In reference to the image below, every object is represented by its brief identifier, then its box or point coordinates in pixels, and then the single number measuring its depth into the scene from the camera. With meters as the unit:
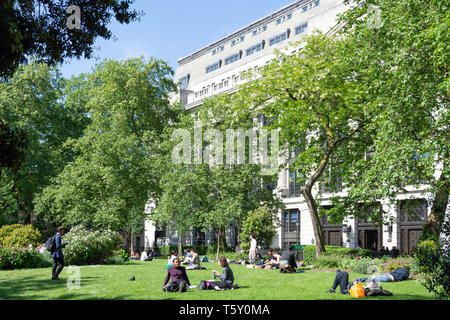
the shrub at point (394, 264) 20.23
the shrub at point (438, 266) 10.71
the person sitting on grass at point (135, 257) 37.33
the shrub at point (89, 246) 23.73
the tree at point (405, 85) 17.36
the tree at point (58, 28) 13.10
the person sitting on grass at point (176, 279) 14.09
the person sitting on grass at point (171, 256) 20.76
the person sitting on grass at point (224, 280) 14.68
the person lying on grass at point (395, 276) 16.83
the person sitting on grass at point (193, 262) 23.31
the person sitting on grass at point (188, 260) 24.69
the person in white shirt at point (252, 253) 26.13
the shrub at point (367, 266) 20.22
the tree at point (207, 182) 38.56
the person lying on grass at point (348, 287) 13.34
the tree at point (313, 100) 23.62
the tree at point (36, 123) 43.72
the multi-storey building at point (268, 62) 38.00
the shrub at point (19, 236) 29.58
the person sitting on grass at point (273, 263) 23.38
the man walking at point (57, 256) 16.78
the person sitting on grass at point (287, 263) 20.81
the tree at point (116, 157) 41.47
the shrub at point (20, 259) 22.16
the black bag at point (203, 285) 14.63
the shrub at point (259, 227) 36.31
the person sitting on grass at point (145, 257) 33.59
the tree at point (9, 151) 11.90
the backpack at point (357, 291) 13.18
